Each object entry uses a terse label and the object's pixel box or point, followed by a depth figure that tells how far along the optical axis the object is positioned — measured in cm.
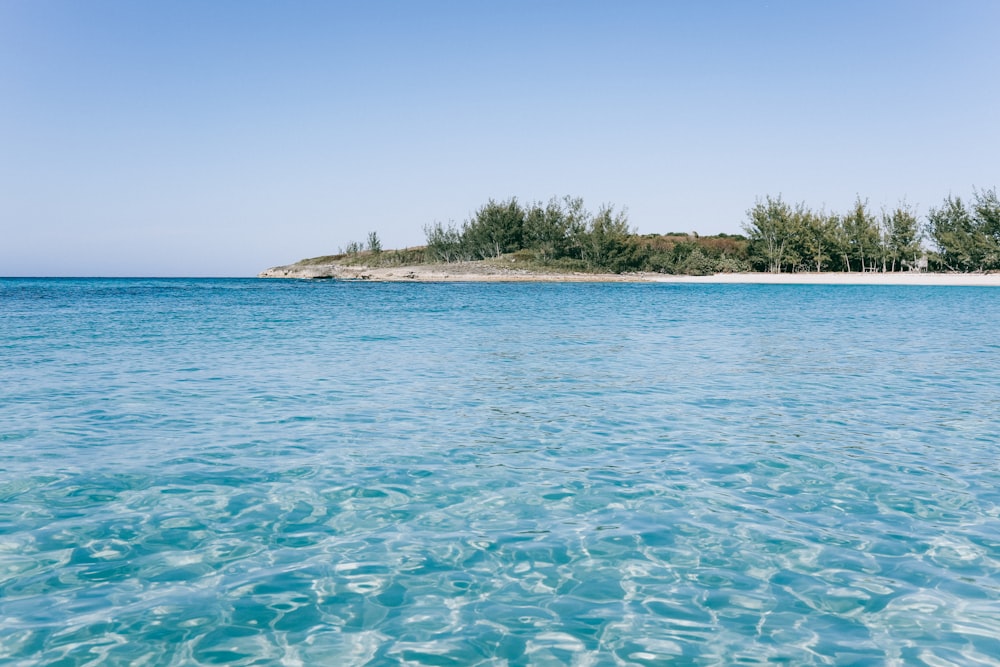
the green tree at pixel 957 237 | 7369
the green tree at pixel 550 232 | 9631
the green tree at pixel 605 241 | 9131
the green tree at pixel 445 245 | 10888
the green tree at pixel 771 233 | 8569
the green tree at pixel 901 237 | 7856
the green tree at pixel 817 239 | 8359
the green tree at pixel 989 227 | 7231
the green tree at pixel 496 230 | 10275
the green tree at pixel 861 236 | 7988
